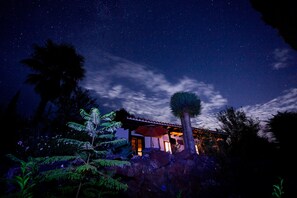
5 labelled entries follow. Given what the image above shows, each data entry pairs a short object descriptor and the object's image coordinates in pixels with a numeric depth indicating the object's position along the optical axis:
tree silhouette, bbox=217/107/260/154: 12.28
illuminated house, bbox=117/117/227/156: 12.27
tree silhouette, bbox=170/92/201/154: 12.29
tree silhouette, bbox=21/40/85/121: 15.93
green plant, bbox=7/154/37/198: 2.04
